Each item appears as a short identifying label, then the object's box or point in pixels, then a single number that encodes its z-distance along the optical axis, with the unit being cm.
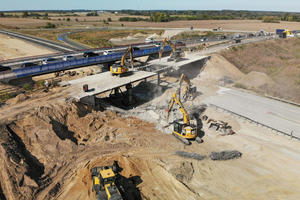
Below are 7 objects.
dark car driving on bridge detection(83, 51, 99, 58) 4277
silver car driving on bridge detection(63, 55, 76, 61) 4059
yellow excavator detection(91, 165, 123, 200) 1425
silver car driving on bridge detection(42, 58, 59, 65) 3794
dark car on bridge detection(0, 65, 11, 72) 3224
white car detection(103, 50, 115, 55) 4625
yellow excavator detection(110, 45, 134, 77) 3266
